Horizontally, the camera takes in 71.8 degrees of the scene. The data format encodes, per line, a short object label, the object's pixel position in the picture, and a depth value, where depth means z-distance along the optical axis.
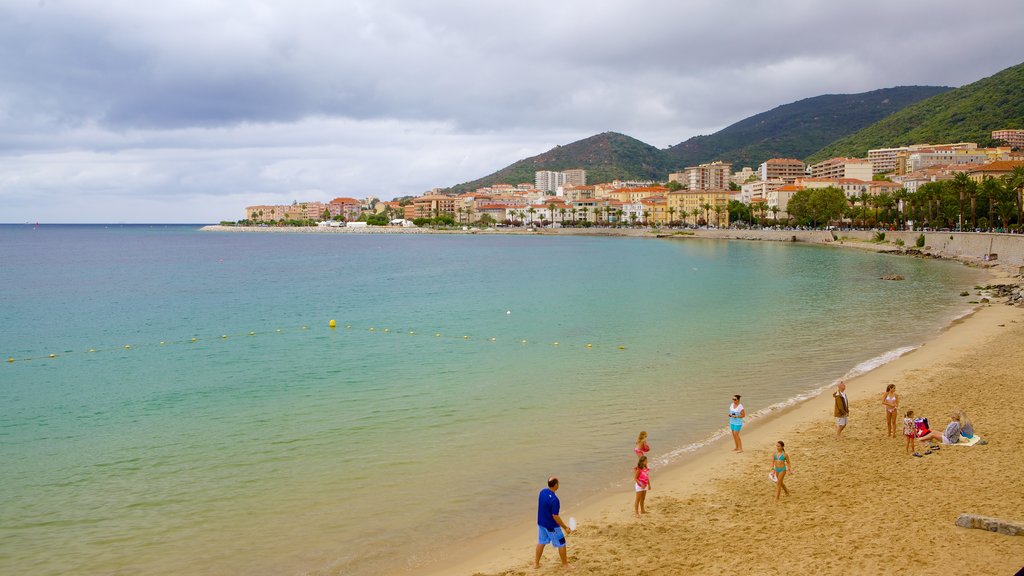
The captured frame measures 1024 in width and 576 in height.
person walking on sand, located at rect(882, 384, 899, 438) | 13.80
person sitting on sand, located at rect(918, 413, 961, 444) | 13.23
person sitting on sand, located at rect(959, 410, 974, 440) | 13.21
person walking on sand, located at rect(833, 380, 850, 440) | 13.92
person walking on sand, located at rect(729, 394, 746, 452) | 13.52
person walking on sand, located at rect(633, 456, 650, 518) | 10.65
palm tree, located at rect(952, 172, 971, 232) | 84.41
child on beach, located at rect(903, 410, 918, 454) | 12.96
